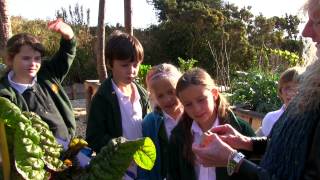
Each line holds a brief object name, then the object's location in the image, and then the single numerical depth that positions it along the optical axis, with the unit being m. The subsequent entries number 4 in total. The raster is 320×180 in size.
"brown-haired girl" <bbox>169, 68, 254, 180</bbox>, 1.71
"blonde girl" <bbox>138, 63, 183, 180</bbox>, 1.99
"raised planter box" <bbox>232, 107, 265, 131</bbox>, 3.85
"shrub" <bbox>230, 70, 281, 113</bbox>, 4.23
